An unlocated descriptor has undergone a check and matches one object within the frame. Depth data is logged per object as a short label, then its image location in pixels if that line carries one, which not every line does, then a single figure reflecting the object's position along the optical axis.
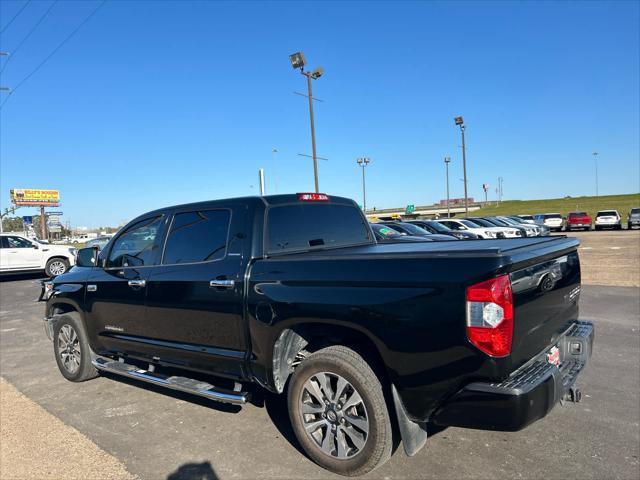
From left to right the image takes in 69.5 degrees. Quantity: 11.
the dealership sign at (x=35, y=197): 70.50
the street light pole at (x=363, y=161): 54.56
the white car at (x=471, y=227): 22.72
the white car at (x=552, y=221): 37.72
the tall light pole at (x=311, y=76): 20.75
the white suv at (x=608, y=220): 36.59
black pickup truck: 2.59
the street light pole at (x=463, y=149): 37.34
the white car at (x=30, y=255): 16.83
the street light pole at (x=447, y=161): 59.34
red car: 37.94
